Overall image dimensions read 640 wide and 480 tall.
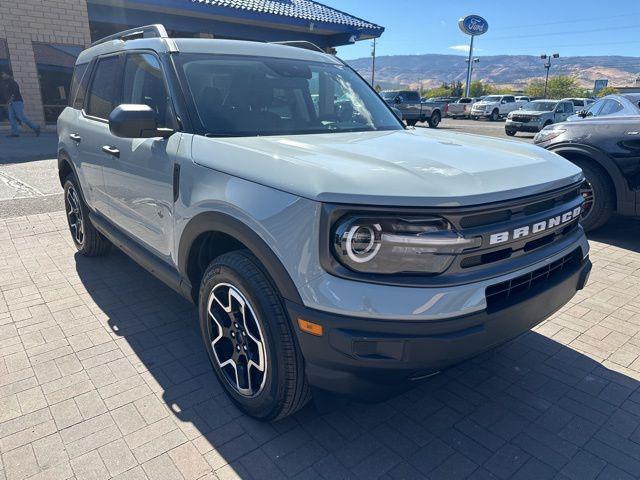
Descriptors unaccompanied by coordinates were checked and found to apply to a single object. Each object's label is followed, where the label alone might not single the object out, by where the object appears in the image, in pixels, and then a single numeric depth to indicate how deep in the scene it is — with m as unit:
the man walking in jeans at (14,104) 13.14
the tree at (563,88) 54.69
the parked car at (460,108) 35.53
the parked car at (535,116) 21.02
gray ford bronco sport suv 1.83
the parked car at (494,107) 33.69
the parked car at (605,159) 5.15
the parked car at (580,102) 30.94
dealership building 14.48
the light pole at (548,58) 66.21
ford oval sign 52.50
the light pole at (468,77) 52.74
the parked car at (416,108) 25.34
